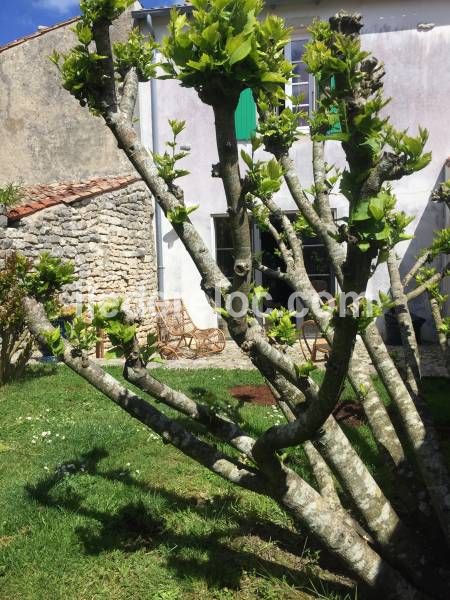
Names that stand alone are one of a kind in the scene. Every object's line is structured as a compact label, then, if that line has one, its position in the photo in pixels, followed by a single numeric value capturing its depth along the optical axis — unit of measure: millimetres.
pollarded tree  1387
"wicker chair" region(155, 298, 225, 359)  9617
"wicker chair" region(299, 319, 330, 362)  7451
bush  7043
